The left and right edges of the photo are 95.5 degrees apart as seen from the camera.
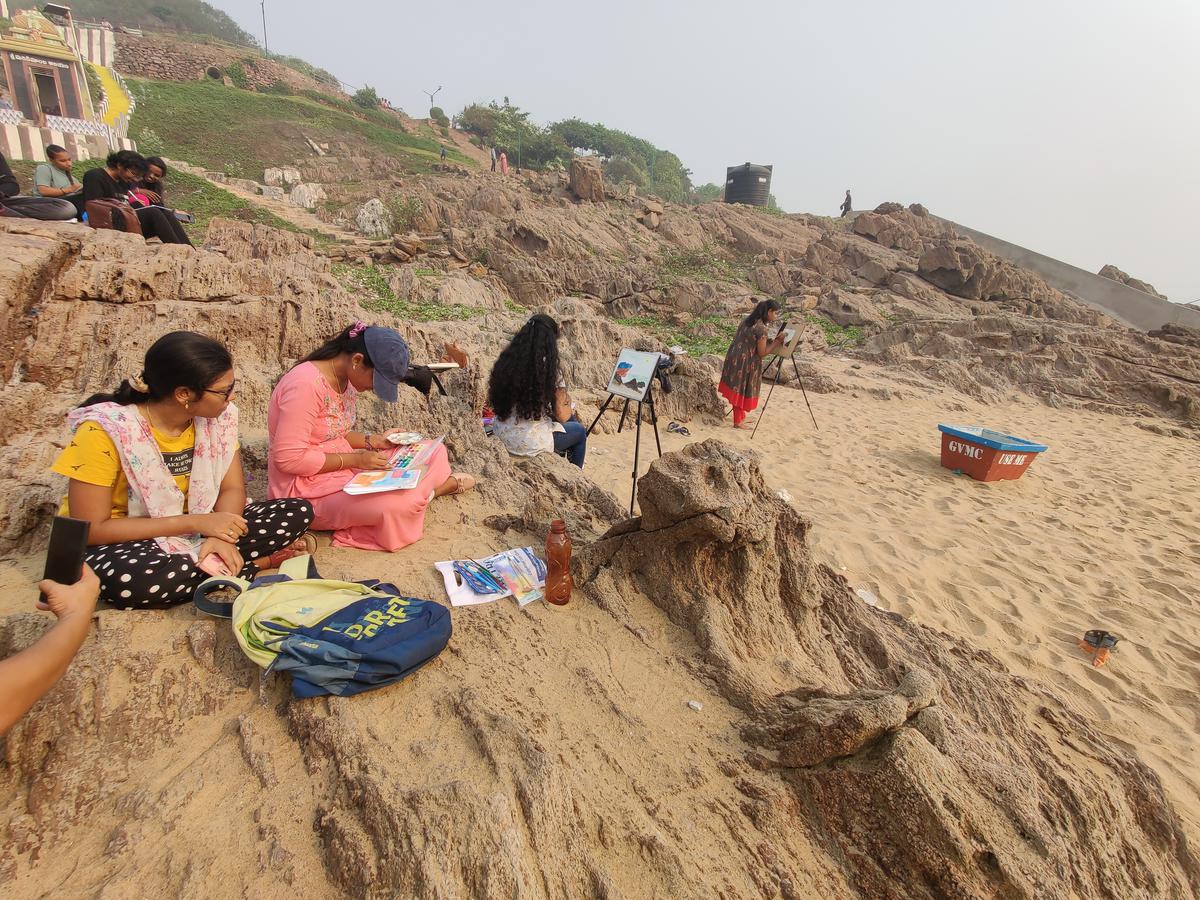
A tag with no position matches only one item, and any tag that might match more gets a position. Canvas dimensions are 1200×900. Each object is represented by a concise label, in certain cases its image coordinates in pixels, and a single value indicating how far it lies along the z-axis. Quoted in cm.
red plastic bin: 616
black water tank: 2805
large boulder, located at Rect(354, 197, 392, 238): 1631
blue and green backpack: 191
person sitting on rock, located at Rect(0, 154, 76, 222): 521
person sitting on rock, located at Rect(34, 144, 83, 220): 627
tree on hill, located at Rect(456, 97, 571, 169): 3819
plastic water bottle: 266
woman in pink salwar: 297
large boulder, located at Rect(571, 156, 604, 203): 2086
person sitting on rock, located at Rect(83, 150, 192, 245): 577
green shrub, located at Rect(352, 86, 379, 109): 3716
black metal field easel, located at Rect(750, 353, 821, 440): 785
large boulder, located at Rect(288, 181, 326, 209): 1905
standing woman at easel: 734
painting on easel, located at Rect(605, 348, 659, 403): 470
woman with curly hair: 432
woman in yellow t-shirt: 217
